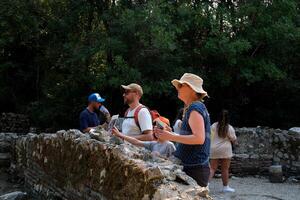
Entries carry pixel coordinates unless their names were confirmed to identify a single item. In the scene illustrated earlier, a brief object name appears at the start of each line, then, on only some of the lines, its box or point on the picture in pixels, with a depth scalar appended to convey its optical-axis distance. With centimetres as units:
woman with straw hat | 418
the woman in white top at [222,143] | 862
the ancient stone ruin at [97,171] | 384
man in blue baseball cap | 793
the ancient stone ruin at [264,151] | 1124
